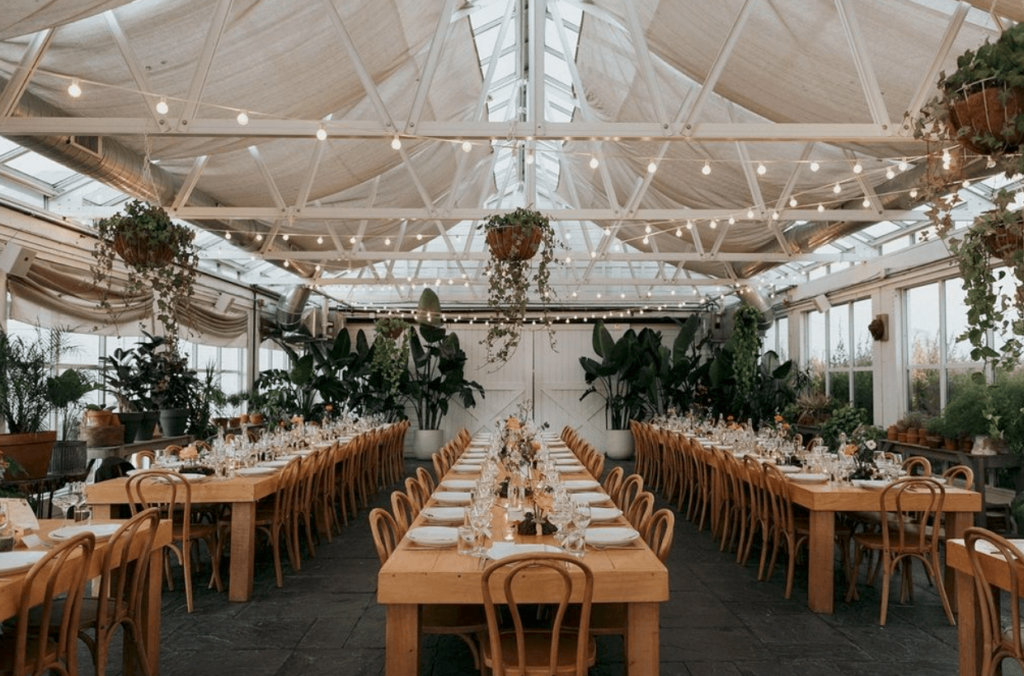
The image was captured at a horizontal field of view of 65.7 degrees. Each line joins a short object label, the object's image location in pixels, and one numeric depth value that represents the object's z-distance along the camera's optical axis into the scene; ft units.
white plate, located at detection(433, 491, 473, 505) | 16.24
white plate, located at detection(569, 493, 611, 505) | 16.28
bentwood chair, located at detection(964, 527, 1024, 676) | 10.52
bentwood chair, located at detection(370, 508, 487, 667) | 11.72
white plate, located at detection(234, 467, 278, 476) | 20.56
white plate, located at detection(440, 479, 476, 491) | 18.17
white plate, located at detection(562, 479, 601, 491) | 18.30
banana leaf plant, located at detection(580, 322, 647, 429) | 50.72
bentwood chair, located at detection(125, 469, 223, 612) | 17.29
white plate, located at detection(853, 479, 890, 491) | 18.02
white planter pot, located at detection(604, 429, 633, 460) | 51.44
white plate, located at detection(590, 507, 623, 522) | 14.23
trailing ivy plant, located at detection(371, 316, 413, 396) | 44.78
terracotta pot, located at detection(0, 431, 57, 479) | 21.39
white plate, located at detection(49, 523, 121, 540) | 11.88
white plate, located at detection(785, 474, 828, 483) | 19.36
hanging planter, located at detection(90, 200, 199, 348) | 17.83
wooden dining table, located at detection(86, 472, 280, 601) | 17.89
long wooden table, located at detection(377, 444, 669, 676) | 10.52
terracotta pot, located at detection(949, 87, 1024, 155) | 8.63
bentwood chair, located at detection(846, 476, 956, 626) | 16.80
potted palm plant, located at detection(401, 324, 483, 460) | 50.70
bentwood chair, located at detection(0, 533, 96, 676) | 9.26
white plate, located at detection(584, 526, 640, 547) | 11.93
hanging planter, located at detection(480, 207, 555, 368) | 21.04
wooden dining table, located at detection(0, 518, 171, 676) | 13.25
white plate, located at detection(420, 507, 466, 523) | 14.20
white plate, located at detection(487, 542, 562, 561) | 11.05
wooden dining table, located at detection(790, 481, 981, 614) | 17.51
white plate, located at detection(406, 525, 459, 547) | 12.08
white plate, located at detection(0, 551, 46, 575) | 9.78
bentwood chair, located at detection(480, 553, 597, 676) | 9.76
